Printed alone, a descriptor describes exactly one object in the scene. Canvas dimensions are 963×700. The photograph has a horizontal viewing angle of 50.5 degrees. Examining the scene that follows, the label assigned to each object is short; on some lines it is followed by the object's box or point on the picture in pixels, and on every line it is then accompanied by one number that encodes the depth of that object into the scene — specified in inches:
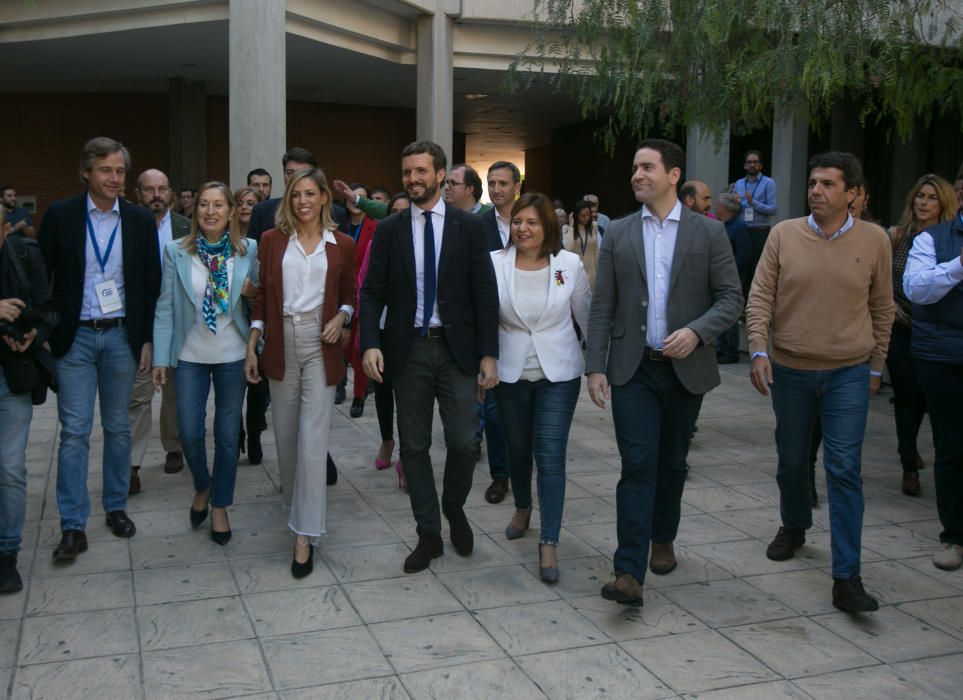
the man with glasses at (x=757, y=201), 521.0
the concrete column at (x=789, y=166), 757.3
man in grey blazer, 177.6
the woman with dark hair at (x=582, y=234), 511.2
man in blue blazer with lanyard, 202.1
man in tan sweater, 180.9
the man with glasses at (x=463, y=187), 255.9
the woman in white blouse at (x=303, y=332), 197.5
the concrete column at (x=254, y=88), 539.2
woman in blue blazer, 210.7
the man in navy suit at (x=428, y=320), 194.9
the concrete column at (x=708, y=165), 719.7
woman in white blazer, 195.8
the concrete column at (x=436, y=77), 693.9
